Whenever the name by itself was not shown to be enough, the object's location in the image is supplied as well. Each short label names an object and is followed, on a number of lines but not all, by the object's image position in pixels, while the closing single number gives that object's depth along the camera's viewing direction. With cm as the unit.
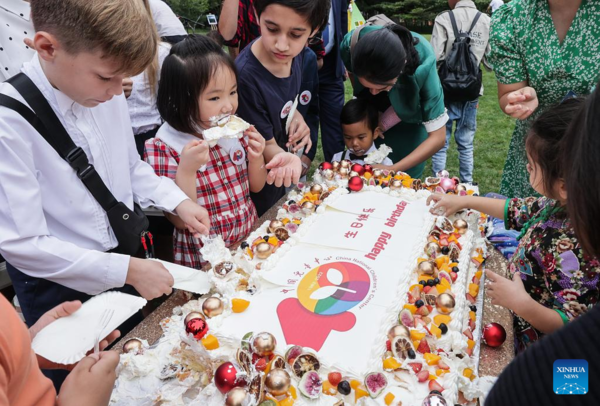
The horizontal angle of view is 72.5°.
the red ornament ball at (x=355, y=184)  208
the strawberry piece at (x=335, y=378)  110
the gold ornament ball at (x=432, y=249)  160
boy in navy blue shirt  187
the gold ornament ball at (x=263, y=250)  158
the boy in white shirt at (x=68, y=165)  118
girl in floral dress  137
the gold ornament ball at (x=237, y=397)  102
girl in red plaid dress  174
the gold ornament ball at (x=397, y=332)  121
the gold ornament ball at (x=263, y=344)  114
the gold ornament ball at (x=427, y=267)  148
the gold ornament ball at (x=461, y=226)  180
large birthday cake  109
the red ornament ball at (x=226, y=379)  107
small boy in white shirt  284
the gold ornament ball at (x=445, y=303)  133
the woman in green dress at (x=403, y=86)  225
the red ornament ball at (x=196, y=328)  120
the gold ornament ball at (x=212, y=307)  130
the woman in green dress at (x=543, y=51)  193
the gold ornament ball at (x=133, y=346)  123
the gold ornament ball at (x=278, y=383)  106
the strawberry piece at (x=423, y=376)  111
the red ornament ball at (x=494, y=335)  132
